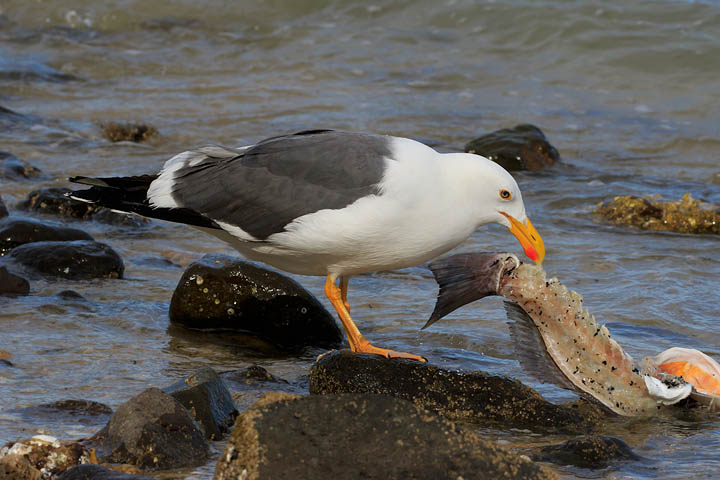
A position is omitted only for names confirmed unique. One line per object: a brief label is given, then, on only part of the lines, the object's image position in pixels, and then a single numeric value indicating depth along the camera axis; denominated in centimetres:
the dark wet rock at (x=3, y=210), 1487
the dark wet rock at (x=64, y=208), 1617
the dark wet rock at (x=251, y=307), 1157
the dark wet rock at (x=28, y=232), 1366
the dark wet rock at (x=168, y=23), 3672
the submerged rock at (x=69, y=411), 841
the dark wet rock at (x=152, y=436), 740
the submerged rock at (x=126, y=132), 2212
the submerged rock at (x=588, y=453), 784
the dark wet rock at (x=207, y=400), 819
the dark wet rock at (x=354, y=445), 601
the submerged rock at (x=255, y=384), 934
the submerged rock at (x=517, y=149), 2059
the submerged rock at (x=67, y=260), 1301
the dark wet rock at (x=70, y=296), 1209
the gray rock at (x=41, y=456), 691
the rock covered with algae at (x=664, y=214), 1677
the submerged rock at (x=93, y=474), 652
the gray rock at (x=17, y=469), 686
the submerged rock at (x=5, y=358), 974
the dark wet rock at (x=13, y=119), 2286
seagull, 948
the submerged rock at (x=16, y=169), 1817
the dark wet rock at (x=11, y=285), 1208
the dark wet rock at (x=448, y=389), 912
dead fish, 932
